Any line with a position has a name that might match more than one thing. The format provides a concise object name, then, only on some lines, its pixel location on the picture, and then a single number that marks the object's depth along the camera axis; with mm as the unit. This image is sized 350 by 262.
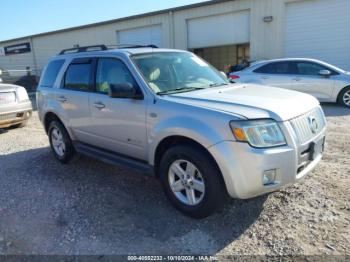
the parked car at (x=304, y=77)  9273
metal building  12906
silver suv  2859
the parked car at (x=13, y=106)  7957
